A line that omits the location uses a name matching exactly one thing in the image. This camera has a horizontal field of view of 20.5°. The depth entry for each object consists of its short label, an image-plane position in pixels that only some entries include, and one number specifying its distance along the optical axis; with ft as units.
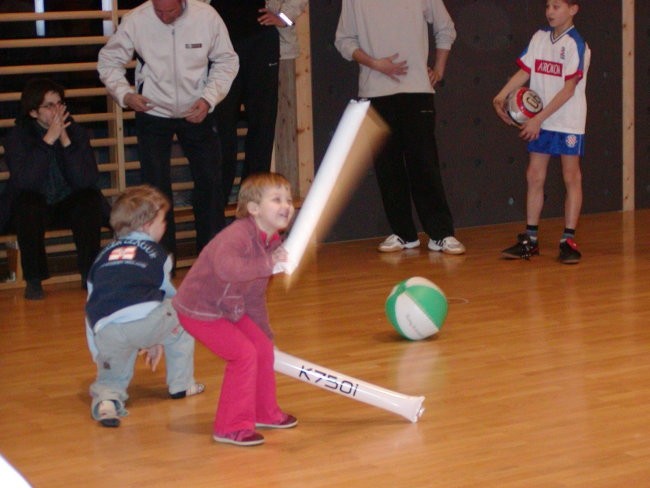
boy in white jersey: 33.44
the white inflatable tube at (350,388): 19.35
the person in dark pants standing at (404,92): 35.54
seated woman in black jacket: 31.52
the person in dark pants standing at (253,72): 33.60
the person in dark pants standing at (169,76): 31.44
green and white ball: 24.91
